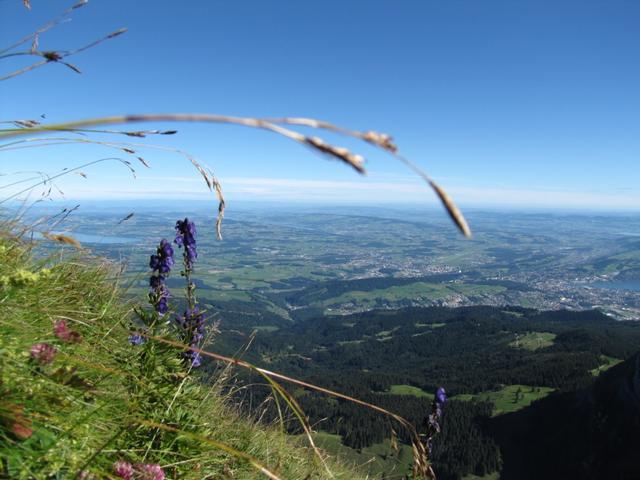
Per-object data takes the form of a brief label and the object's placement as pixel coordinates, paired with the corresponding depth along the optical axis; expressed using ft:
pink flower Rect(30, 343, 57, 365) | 5.67
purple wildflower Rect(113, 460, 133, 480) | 6.15
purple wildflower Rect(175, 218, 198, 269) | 13.67
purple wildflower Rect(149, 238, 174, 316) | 11.30
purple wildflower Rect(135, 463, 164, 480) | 6.77
